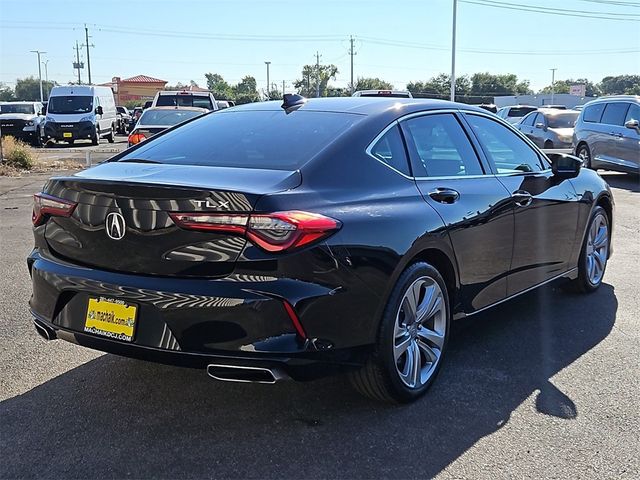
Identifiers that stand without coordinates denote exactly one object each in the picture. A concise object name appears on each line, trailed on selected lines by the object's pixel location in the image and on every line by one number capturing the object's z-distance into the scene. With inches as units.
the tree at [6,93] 4862.2
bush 701.3
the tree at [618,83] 4859.3
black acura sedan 116.6
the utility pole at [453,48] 1844.6
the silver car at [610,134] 539.2
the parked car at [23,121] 1055.9
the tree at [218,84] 4011.3
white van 1069.8
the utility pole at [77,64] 4065.0
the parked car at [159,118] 553.0
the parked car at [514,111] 1111.0
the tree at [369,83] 3338.3
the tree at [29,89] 4766.2
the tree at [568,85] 4904.0
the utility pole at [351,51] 3319.4
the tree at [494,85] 4345.5
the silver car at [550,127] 725.3
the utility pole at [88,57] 3748.5
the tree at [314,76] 3700.8
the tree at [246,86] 4198.3
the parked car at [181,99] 757.3
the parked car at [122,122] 1474.3
